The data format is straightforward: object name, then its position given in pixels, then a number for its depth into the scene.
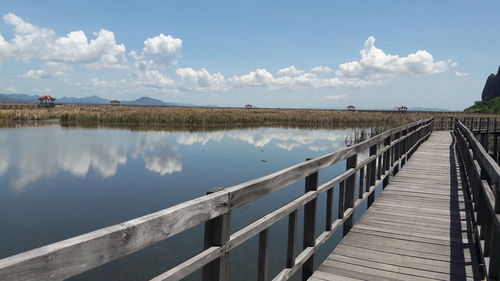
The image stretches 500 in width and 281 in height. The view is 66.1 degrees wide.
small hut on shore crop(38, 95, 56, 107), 65.69
